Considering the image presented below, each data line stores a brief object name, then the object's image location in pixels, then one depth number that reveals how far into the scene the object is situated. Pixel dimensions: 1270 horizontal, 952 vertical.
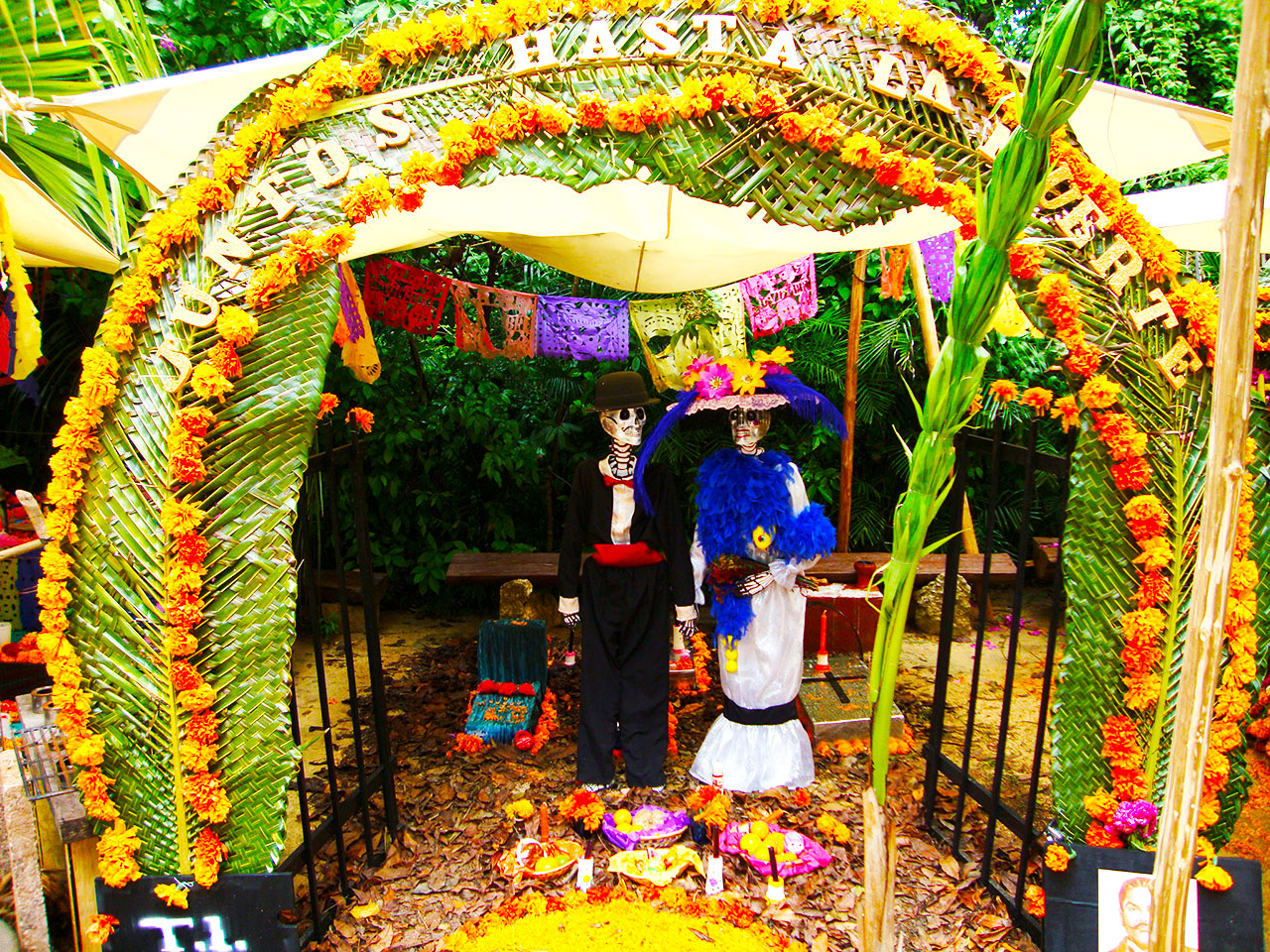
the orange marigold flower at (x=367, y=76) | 2.67
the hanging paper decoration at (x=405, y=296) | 5.05
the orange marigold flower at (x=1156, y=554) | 2.56
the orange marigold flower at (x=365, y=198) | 2.62
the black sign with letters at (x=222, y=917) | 2.60
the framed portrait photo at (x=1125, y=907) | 2.54
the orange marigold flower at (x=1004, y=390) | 2.65
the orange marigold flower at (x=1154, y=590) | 2.59
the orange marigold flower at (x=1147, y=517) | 2.57
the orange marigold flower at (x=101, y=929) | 2.56
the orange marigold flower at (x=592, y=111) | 2.64
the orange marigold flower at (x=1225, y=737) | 2.61
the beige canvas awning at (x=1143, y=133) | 2.75
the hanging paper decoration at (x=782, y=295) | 5.21
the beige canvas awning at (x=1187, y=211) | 3.50
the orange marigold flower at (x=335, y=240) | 2.61
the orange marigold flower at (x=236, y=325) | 2.54
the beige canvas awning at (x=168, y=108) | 2.50
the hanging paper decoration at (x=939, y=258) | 4.95
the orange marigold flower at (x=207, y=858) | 2.58
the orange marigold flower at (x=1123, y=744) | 2.65
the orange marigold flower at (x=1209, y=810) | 2.60
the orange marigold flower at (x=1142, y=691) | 2.60
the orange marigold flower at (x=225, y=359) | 2.55
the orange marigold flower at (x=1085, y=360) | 2.60
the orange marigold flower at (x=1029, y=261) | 2.62
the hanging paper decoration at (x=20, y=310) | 2.41
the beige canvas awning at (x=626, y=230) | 3.66
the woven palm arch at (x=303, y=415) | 2.59
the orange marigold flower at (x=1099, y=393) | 2.58
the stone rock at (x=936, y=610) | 6.50
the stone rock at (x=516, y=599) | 5.88
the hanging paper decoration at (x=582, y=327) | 5.21
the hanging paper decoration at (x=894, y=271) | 5.53
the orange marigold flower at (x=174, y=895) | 2.57
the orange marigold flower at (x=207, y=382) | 2.51
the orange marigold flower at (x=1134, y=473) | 2.59
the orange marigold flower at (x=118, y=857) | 2.58
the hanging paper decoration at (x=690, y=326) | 5.17
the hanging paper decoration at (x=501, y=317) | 5.21
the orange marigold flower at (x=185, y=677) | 2.57
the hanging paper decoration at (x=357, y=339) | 4.79
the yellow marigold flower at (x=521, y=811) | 3.91
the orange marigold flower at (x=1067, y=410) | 2.65
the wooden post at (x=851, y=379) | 5.54
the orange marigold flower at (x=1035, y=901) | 3.01
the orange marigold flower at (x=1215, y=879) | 2.54
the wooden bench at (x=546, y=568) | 5.85
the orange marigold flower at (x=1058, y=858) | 2.68
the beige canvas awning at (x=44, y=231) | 2.96
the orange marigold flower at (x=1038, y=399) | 2.52
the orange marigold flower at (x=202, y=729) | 2.59
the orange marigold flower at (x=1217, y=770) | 2.57
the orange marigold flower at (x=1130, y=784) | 2.65
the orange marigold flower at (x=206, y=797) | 2.59
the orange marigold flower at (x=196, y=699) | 2.57
